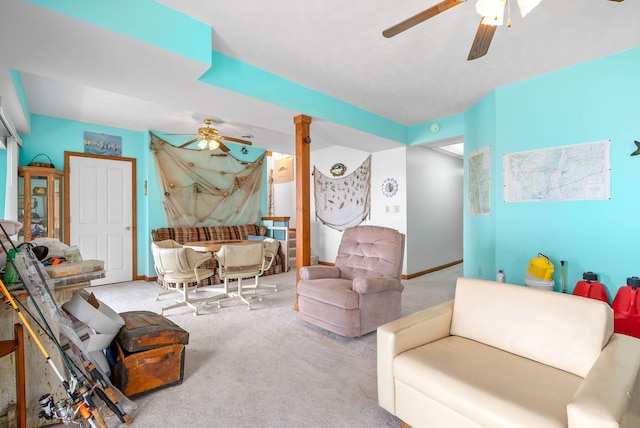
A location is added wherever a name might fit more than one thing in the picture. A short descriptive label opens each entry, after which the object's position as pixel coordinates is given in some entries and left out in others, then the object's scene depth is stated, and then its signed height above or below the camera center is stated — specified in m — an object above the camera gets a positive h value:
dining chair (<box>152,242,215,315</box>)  3.42 -0.61
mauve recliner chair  2.69 -0.71
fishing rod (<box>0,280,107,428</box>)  1.32 -0.86
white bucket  3.11 -0.76
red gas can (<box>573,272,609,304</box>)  2.85 -0.75
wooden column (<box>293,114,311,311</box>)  3.66 +0.25
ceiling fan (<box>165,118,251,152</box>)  4.52 +1.21
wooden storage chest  1.87 -0.92
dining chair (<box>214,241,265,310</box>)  3.53 -0.58
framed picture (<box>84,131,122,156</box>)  4.71 +1.16
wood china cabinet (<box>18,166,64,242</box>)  4.00 +0.19
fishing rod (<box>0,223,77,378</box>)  1.47 -0.54
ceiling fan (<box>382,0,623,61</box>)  1.53 +1.10
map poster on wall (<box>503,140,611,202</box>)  3.01 +0.41
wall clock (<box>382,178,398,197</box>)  5.38 +0.47
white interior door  4.59 +0.06
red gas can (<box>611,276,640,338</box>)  2.54 -0.88
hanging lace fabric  5.83 +0.33
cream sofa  1.12 -0.74
